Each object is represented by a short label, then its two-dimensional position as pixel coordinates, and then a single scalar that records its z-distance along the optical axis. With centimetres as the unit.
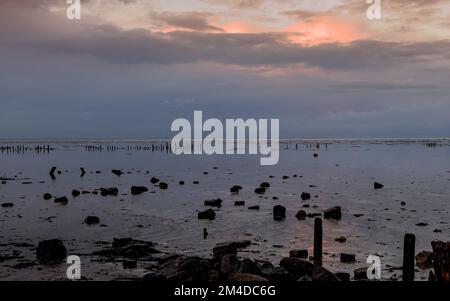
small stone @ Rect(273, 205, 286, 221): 3848
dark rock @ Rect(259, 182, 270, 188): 6059
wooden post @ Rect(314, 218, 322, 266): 2444
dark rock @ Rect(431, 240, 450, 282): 1407
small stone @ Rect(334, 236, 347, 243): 2987
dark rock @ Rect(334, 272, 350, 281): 2087
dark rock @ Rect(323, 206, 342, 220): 3819
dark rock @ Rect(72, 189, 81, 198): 5294
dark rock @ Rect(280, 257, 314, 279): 2077
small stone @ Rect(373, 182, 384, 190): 6000
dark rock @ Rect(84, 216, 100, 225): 3669
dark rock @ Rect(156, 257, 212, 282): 1888
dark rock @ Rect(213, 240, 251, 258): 2511
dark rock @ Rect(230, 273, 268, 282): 1684
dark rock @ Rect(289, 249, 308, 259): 2559
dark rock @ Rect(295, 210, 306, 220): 3795
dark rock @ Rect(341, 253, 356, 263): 2478
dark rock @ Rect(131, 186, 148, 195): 5559
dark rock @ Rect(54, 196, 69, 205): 4768
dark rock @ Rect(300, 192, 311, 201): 4971
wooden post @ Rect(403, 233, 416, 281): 1973
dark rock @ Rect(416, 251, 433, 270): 2326
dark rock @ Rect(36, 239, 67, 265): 2528
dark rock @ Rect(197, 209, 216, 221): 3864
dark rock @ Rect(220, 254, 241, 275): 1953
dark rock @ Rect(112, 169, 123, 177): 8035
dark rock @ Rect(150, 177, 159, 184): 6759
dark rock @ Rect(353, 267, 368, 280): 2142
